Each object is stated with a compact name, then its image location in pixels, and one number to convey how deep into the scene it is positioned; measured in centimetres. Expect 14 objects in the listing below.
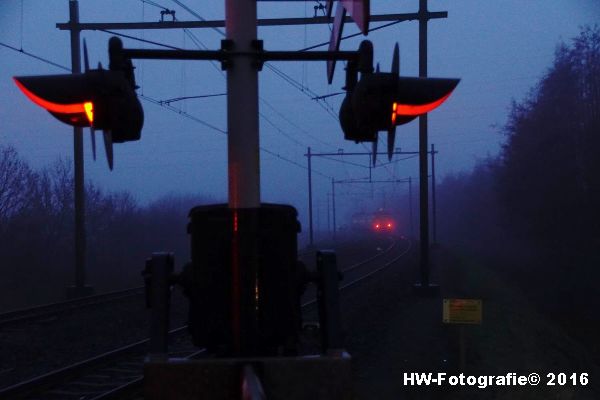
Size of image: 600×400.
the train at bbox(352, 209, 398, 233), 8662
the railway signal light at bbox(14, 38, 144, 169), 434
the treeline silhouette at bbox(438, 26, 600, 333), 4366
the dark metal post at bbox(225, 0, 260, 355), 440
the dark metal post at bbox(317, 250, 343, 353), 480
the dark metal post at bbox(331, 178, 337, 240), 6588
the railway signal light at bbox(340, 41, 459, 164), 446
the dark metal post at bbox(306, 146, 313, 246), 5288
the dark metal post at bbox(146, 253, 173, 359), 461
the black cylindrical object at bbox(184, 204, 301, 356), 441
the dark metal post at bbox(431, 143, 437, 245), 5115
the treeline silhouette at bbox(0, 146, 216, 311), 3438
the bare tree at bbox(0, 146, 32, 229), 3609
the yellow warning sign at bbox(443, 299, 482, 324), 1096
